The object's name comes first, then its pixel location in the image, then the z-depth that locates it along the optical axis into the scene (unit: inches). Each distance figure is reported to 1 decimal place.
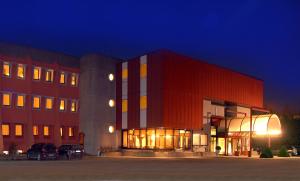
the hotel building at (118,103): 2411.4
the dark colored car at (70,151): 2073.6
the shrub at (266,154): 2402.8
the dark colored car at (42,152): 1952.5
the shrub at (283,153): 2652.6
